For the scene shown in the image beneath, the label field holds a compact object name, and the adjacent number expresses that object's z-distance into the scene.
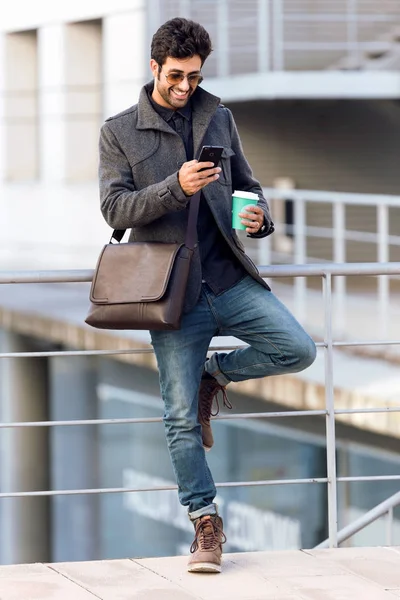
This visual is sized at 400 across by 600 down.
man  7.90
